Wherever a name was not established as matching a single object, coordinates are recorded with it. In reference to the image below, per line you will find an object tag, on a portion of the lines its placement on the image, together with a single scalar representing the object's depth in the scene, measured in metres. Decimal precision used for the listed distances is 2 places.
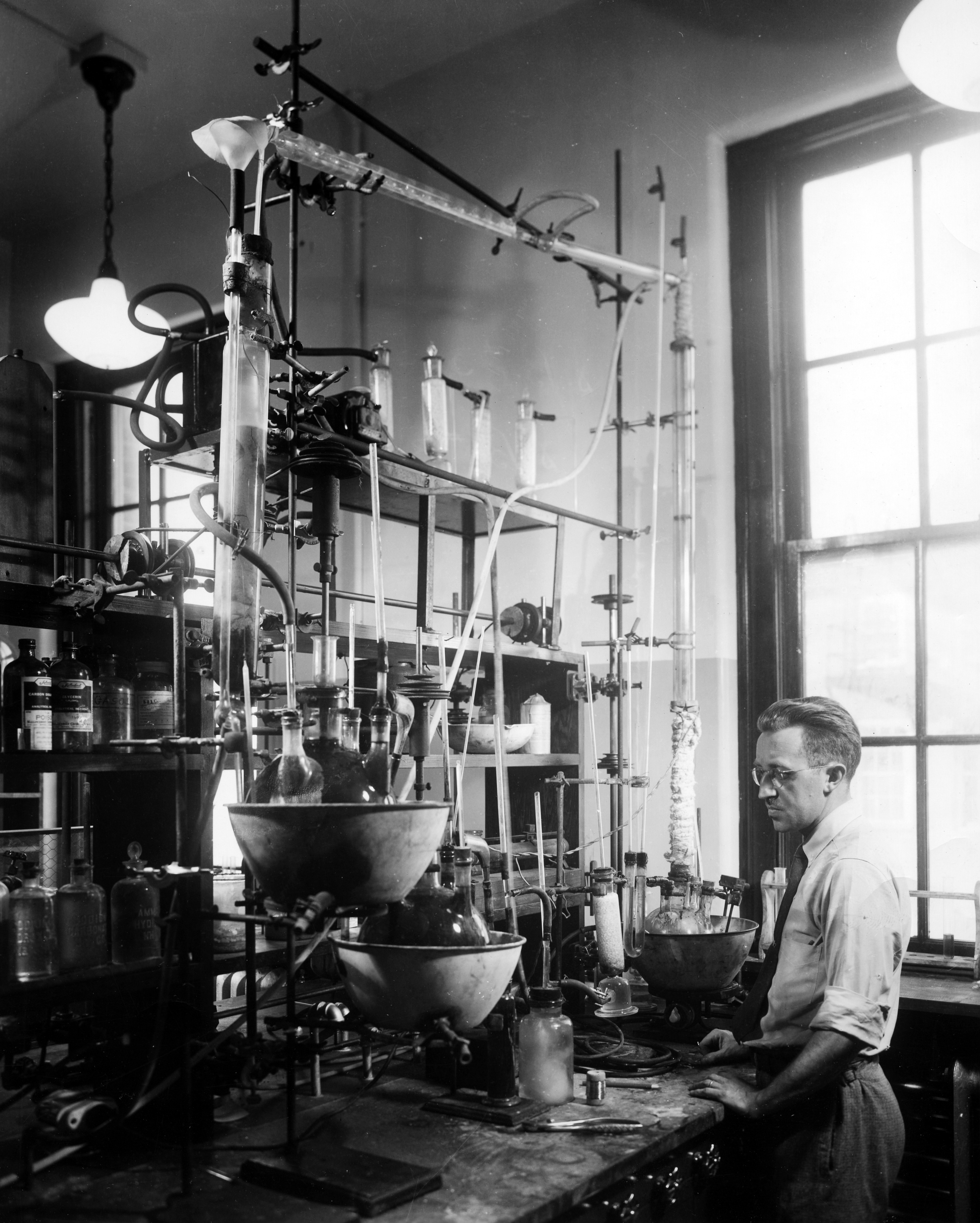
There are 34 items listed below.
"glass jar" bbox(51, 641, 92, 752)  1.97
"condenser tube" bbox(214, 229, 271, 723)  1.75
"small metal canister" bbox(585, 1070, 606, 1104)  2.06
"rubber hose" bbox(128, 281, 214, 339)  1.99
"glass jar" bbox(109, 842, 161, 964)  2.04
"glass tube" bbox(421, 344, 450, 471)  3.03
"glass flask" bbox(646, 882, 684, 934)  2.52
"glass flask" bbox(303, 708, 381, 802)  1.56
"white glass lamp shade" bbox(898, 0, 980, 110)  2.56
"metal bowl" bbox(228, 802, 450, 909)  1.42
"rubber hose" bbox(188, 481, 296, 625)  1.65
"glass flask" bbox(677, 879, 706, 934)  2.51
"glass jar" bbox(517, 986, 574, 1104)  2.05
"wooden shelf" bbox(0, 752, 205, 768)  1.86
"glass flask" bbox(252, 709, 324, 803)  1.53
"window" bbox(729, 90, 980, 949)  3.18
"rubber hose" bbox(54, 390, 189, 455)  1.97
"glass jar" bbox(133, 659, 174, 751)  2.19
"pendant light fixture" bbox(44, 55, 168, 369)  2.72
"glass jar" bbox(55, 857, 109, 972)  2.00
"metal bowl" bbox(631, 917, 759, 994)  2.45
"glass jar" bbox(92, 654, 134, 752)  2.13
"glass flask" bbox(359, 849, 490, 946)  1.69
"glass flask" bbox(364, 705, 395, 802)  1.67
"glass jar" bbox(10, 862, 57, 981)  1.95
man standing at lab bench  2.03
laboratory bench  1.58
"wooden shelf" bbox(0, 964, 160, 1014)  1.77
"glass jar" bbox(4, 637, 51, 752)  1.91
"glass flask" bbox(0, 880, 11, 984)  1.94
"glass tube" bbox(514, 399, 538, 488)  3.17
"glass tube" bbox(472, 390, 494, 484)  3.11
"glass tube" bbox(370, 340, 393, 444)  3.03
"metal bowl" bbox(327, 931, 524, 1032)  1.61
